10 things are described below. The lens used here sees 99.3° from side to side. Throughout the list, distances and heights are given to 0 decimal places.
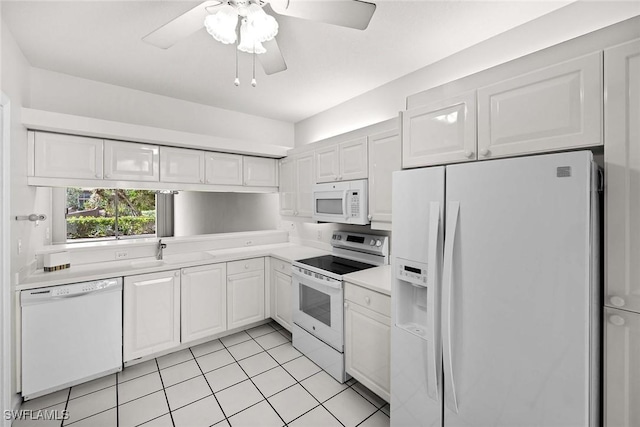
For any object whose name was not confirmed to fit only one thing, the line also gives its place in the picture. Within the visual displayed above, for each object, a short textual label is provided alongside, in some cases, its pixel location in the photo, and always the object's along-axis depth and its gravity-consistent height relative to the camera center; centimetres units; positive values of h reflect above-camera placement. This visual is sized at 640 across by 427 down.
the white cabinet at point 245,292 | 298 -91
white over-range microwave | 242 +10
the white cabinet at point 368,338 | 190 -94
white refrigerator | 101 -34
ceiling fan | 126 +96
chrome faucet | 290 -38
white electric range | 226 -75
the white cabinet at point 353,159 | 244 +50
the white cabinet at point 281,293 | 295 -91
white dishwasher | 201 -97
